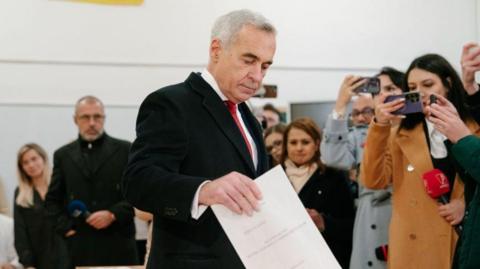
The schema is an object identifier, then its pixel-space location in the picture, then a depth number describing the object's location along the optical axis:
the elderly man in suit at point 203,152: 1.49
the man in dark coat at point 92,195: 4.51
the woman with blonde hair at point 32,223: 5.09
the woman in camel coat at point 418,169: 2.90
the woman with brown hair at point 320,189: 3.63
